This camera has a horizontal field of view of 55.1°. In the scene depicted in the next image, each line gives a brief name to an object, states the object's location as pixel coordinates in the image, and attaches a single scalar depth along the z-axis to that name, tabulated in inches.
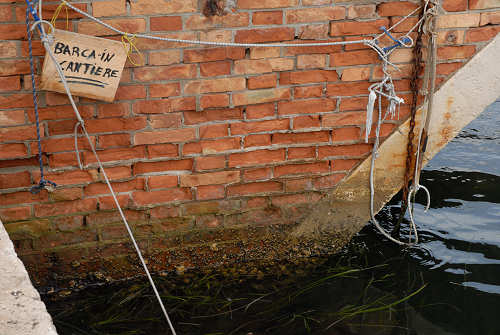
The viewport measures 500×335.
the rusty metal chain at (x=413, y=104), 109.8
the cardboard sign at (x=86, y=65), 92.4
